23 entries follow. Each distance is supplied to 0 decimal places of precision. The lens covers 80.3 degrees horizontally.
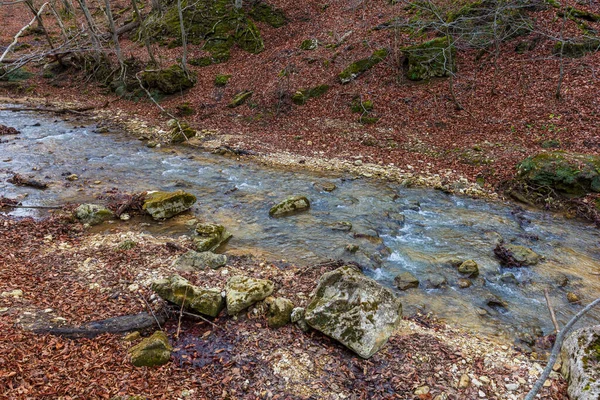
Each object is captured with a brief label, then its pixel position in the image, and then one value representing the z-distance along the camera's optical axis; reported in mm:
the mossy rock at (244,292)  6257
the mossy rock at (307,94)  18344
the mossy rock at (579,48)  15229
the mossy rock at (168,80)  20578
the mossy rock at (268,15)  25656
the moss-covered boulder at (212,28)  24188
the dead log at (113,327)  5348
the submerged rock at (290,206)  10541
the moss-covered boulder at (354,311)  5637
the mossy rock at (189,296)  6137
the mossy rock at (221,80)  20952
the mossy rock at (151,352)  5086
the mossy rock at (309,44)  21891
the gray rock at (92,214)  9367
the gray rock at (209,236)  8491
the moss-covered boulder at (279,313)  6055
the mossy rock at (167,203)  9914
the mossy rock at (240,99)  19000
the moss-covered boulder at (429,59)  17297
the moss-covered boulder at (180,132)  16078
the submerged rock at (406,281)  7571
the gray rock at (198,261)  7594
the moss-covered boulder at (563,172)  10609
